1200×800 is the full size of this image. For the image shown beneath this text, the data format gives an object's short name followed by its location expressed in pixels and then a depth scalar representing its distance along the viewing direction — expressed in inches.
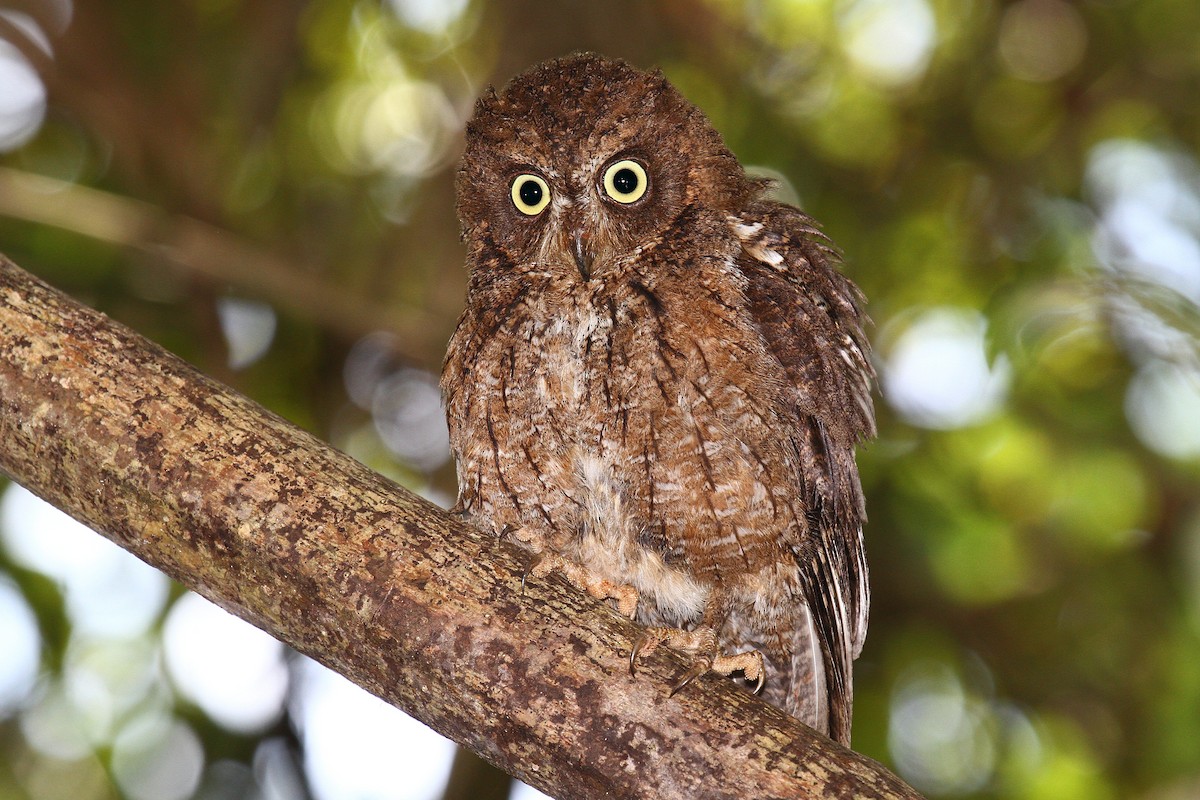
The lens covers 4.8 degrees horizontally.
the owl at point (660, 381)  143.0
